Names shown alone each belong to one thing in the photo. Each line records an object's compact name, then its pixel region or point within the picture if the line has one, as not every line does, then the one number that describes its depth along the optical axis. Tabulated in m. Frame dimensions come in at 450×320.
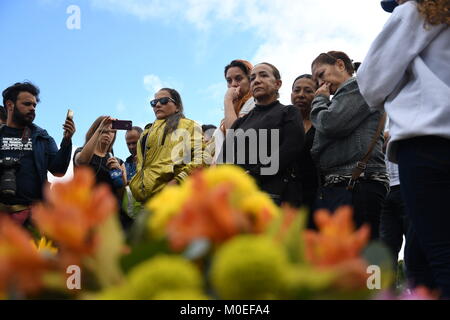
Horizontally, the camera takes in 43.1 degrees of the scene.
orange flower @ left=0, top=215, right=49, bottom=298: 0.36
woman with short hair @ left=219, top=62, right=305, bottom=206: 3.01
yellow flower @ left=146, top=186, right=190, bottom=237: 0.41
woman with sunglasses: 3.73
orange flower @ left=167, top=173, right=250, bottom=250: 0.37
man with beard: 3.75
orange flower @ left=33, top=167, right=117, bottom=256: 0.36
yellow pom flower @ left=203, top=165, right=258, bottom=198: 0.42
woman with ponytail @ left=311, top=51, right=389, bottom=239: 2.78
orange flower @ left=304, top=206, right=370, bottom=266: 0.37
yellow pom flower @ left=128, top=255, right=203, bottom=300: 0.36
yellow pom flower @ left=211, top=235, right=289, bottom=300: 0.35
